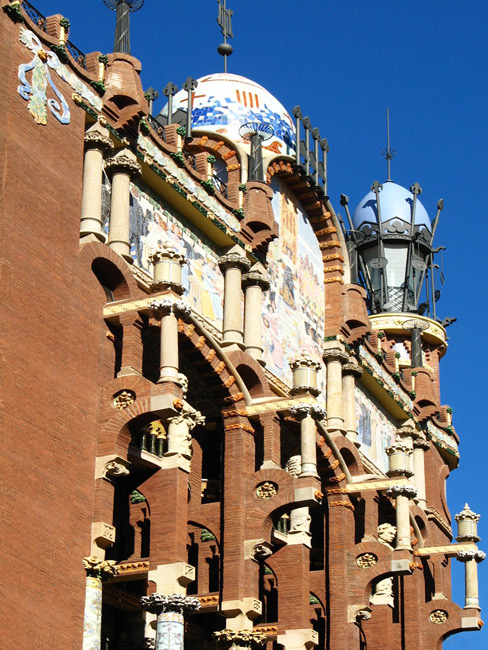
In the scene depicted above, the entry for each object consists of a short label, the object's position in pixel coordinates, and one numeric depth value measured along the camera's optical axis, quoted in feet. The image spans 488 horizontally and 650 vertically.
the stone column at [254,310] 110.93
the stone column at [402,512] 115.65
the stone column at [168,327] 90.63
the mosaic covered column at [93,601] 82.69
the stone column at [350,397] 125.90
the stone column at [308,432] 103.01
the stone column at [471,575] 129.18
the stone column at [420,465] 143.54
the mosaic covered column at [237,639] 95.81
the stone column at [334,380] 123.54
